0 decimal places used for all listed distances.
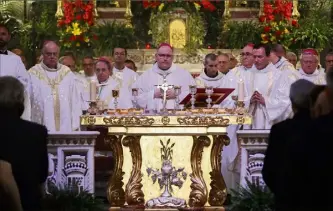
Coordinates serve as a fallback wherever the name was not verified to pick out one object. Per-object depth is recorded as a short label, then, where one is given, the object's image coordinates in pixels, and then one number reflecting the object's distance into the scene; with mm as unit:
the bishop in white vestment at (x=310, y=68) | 13797
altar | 11875
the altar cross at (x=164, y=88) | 11766
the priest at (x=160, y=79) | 12680
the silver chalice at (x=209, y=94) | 11559
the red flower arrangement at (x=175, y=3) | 18703
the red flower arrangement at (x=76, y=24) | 17906
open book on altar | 11711
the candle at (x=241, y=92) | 11672
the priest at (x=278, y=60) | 14055
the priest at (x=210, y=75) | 14414
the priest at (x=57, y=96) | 13797
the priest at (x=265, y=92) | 13070
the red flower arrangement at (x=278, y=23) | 17812
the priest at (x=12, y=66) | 11602
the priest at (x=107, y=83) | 14709
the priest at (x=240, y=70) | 13945
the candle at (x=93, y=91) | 11609
